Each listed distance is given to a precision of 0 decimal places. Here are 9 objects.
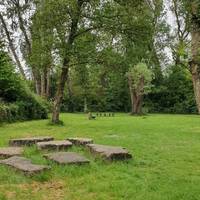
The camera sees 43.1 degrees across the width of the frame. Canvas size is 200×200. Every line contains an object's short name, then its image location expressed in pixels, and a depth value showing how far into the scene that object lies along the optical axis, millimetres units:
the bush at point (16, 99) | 12936
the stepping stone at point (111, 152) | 4972
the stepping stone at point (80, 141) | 6094
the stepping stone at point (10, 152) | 5049
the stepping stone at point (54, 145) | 5587
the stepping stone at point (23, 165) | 4170
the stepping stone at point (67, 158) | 4600
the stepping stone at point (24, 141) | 6155
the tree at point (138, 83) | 24338
